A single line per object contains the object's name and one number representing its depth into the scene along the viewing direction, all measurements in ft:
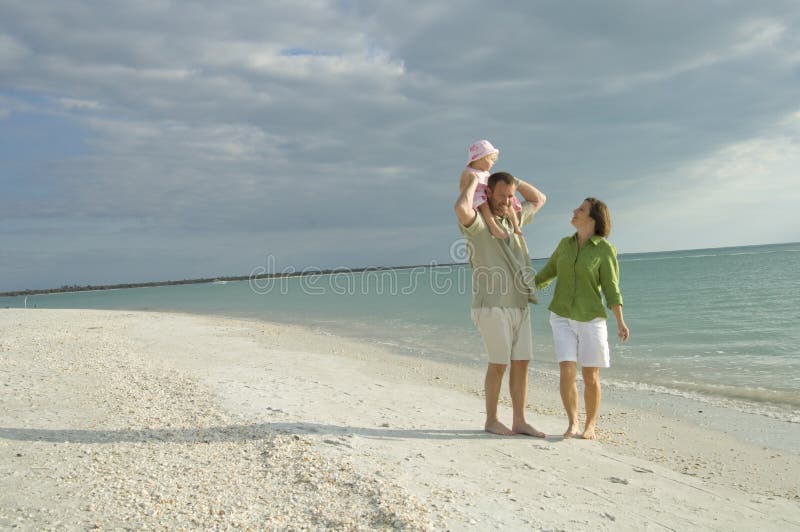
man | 14.11
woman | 14.47
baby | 13.89
